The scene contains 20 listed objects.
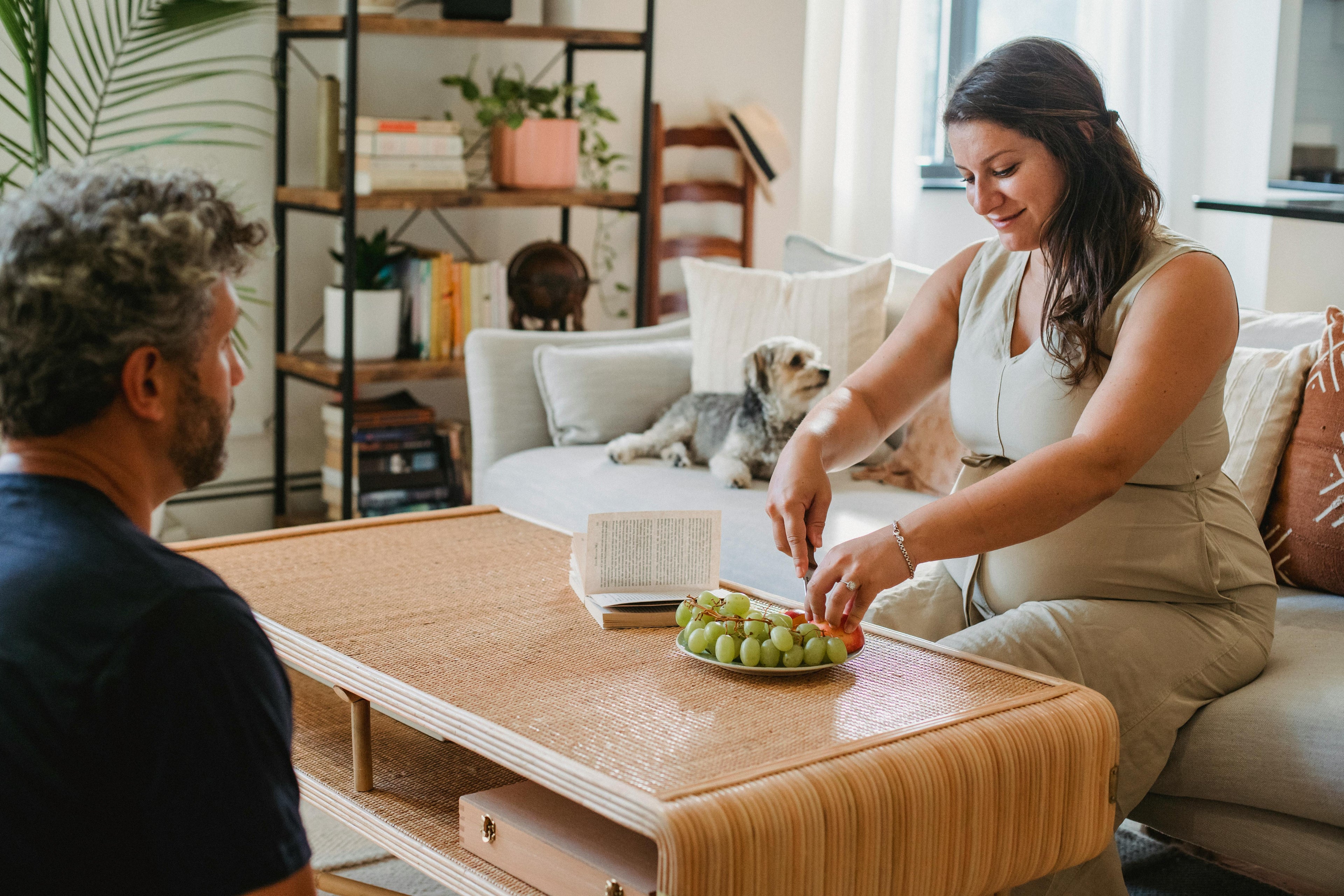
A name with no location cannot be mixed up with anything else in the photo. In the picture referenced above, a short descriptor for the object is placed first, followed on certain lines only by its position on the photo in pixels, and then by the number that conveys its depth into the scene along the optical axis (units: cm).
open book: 168
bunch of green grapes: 144
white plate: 144
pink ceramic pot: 367
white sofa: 154
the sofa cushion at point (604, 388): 304
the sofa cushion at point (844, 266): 290
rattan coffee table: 115
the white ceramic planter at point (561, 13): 377
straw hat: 442
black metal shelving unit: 334
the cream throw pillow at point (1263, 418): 206
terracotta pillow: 197
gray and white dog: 279
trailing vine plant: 367
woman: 152
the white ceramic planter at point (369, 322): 352
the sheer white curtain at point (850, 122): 425
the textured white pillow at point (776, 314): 286
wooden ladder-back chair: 415
